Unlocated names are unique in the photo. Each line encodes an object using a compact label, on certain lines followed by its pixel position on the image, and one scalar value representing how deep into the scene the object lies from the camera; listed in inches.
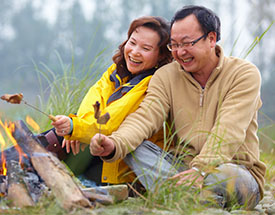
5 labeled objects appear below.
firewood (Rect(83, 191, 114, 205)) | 164.4
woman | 201.6
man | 189.5
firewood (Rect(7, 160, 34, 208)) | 159.3
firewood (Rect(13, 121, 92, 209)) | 154.3
